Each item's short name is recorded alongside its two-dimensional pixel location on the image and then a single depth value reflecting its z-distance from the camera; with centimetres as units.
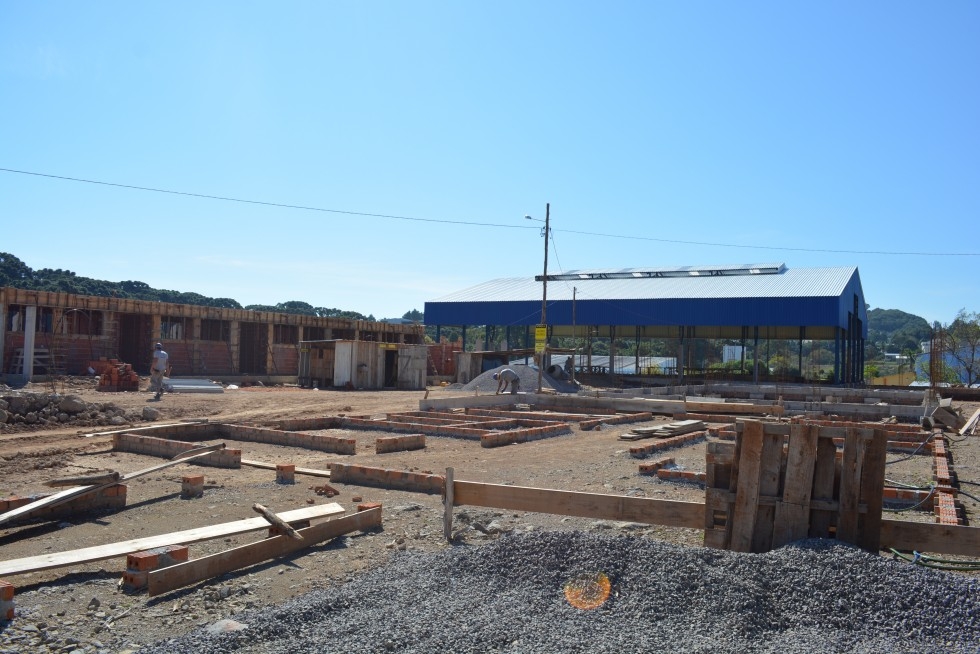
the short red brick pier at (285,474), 976
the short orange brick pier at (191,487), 885
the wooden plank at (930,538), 543
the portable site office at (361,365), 3172
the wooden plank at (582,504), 614
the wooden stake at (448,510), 689
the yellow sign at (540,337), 2667
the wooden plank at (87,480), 790
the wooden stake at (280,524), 653
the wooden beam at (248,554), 551
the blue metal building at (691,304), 3581
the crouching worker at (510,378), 2388
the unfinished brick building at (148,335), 2822
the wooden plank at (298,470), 1023
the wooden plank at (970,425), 1848
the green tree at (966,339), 5034
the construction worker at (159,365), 2250
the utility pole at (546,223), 2771
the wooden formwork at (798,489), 555
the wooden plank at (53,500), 688
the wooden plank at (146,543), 556
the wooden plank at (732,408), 1788
